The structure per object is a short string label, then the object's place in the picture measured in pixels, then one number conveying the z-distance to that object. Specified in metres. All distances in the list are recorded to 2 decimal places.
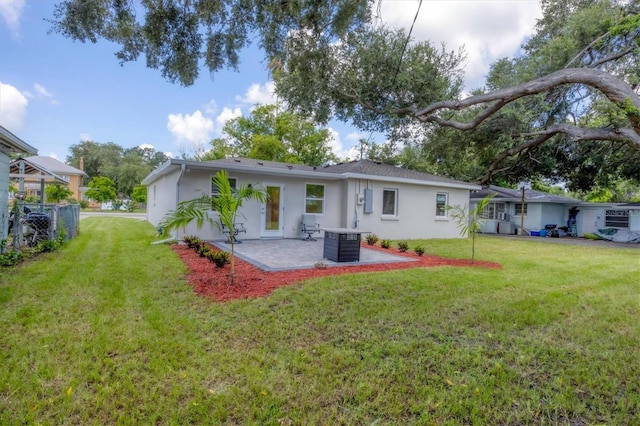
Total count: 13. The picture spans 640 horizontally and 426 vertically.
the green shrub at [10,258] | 6.59
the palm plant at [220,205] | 5.39
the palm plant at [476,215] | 7.89
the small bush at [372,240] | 11.48
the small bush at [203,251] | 7.89
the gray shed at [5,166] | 7.01
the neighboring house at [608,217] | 18.59
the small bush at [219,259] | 6.84
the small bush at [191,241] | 9.15
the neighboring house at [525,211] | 20.59
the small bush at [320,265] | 7.13
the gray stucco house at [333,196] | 11.09
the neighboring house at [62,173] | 25.61
